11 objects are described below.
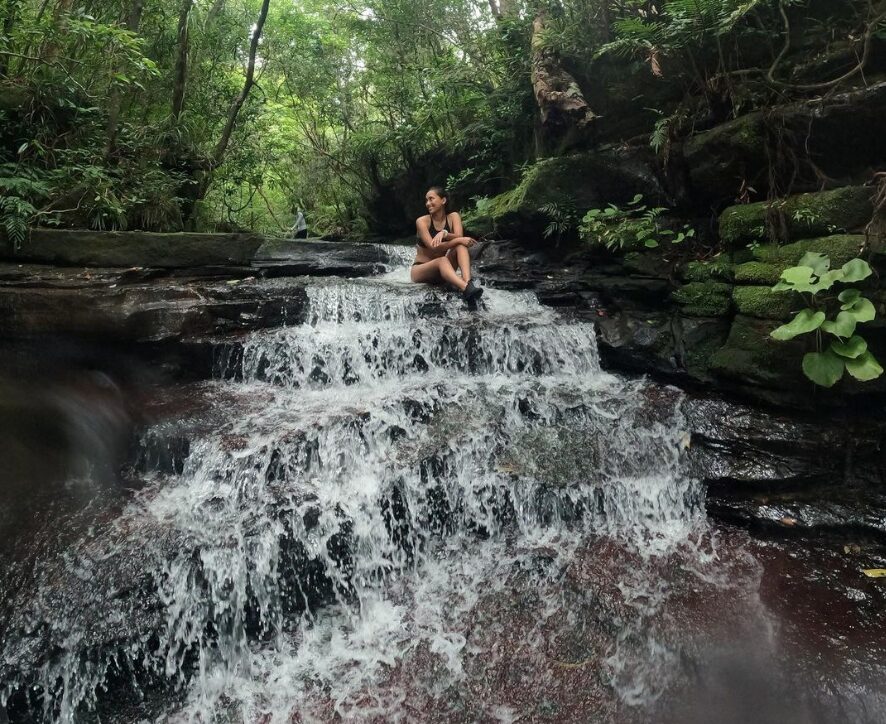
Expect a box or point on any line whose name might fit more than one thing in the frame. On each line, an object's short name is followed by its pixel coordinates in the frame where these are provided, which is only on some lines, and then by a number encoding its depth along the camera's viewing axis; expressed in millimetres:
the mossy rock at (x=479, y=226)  8258
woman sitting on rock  6434
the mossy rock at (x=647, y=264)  5746
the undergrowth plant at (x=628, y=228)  5754
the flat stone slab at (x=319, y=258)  7055
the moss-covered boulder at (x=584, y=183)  6363
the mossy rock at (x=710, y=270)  5004
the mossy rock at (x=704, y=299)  5016
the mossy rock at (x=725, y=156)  4926
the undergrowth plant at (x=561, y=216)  6734
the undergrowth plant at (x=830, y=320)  3557
